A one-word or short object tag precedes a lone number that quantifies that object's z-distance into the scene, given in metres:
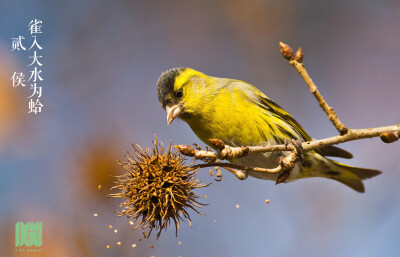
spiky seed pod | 4.17
